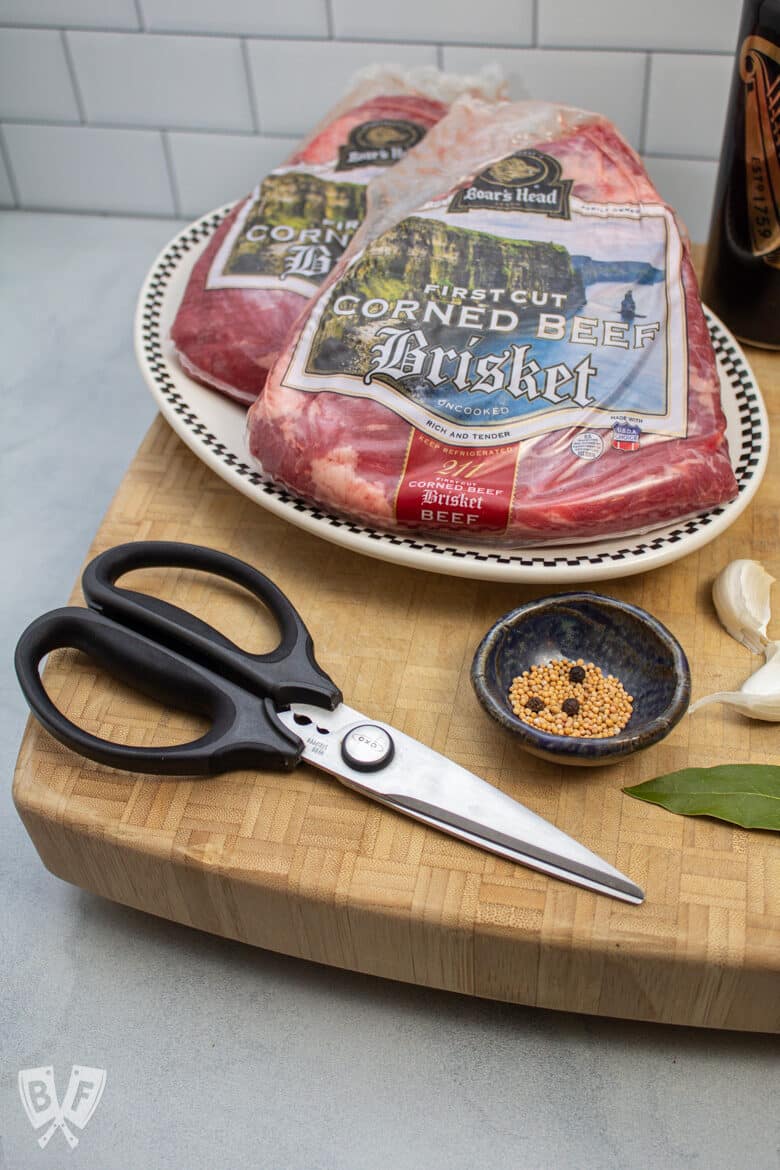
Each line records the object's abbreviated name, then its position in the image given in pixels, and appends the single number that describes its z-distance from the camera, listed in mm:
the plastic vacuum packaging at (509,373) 696
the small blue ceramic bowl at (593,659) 585
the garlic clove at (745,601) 684
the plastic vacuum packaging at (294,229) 829
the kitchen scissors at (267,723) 577
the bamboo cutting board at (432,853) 560
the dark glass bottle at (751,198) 795
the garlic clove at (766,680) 643
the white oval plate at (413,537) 684
